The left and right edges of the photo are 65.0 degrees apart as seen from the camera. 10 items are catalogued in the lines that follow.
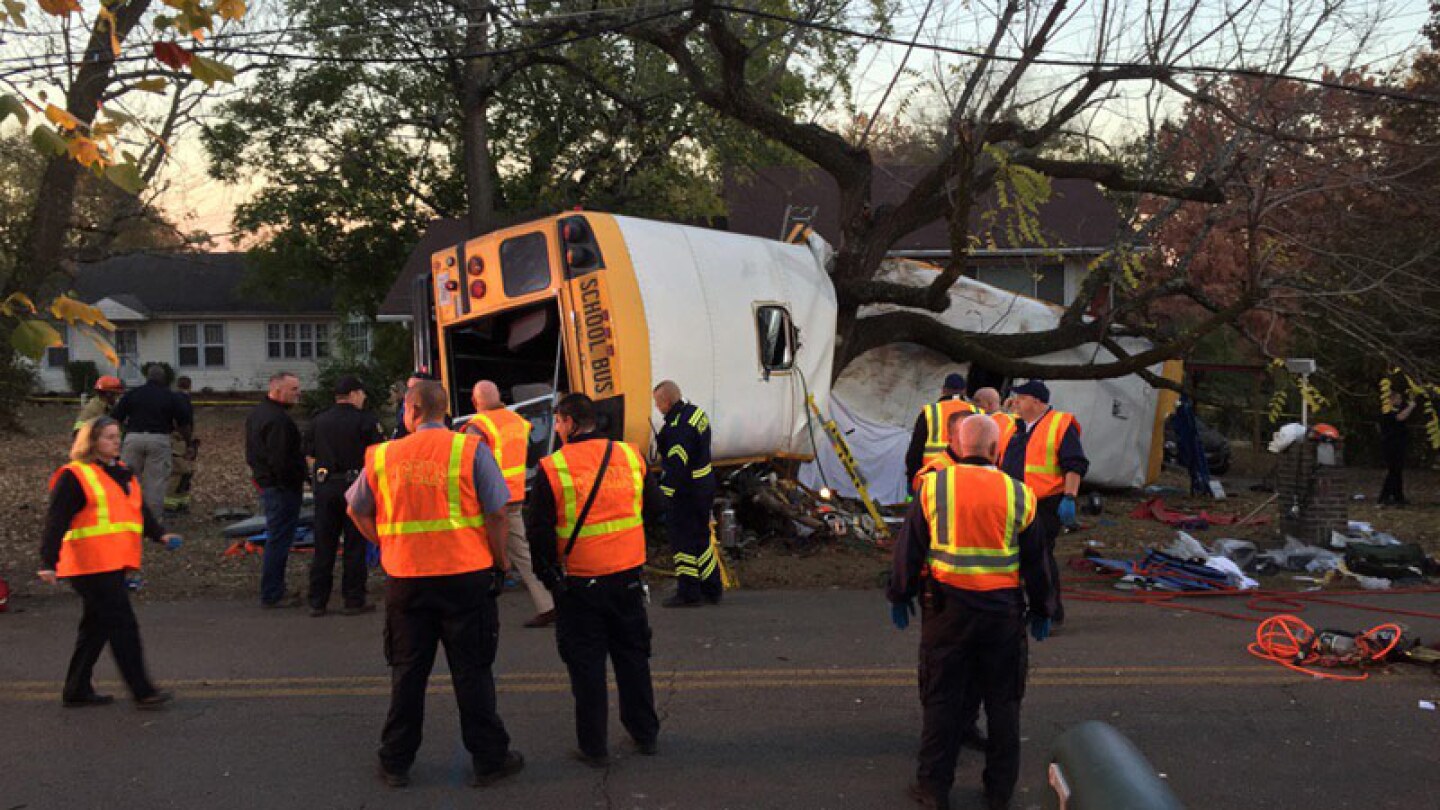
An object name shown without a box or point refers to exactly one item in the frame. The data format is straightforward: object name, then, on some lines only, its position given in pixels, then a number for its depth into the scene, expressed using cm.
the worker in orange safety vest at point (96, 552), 597
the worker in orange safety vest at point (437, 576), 491
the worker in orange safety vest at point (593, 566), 515
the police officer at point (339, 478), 838
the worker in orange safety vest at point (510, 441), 802
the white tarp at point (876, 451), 1338
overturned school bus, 974
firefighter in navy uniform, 838
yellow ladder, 1178
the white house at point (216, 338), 3625
